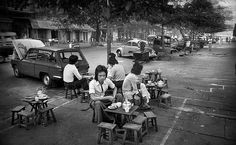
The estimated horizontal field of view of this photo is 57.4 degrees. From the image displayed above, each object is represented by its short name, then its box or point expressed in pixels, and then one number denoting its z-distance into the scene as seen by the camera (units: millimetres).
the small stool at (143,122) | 4926
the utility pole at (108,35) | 9375
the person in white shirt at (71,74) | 7746
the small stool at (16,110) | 5684
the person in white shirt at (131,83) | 6095
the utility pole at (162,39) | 23072
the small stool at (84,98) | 7811
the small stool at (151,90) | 7792
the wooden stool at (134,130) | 4566
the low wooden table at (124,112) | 4810
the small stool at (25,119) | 5516
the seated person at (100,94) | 5156
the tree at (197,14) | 19641
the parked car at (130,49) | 21575
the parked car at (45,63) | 9266
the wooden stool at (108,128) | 4608
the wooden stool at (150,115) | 5360
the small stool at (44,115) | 5738
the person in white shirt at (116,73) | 7875
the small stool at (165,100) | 7222
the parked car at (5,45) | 17402
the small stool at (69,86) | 8012
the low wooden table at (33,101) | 5851
